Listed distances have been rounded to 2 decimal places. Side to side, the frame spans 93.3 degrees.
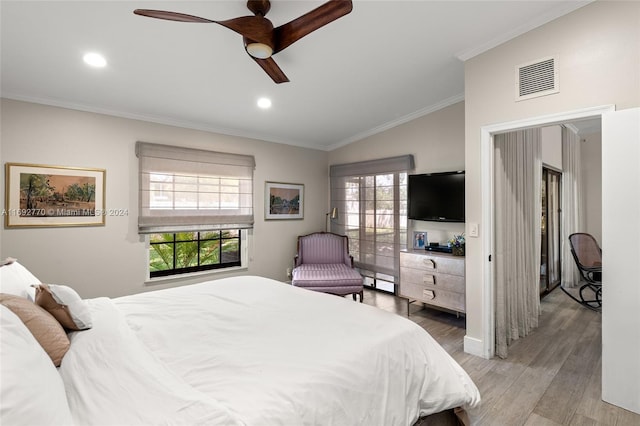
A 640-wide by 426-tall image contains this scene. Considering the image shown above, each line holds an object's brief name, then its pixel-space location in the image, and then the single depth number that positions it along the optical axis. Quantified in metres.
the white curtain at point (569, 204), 4.97
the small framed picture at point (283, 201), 4.66
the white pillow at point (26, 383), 0.76
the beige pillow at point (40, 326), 1.28
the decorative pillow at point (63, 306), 1.56
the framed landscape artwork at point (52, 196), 2.86
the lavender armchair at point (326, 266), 3.86
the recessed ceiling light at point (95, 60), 2.44
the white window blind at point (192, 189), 3.59
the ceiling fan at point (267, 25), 1.61
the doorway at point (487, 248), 2.72
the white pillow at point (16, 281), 1.54
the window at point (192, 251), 3.85
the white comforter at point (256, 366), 1.04
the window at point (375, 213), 4.38
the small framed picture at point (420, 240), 4.13
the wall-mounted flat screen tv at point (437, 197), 3.64
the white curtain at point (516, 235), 2.80
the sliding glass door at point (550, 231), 4.55
